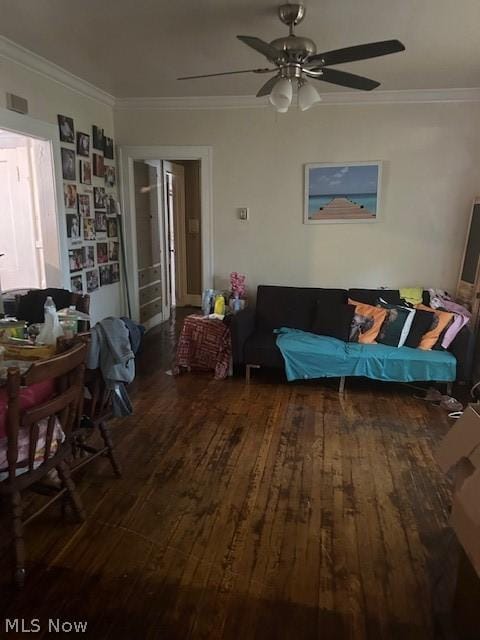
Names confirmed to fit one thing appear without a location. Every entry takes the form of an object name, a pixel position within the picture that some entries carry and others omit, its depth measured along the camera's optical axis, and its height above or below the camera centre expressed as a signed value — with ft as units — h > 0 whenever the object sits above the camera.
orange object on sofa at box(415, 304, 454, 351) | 12.25 -2.98
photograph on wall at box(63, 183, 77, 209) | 12.82 +0.57
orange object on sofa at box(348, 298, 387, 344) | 12.75 -2.85
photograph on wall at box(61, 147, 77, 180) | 12.68 +1.43
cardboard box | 4.37 -2.63
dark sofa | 12.69 -2.96
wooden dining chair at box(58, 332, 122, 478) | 7.34 -3.24
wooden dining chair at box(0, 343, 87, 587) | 5.24 -2.70
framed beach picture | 14.28 +0.84
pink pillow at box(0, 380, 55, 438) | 5.38 -2.27
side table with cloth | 13.28 -3.77
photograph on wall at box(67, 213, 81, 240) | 13.07 -0.29
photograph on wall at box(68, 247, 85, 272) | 13.31 -1.26
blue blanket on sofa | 11.75 -3.68
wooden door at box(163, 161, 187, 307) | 20.97 -0.69
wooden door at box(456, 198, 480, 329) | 12.79 -1.48
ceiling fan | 7.54 +2.72
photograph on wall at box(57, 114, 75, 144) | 12.50 +2.39
